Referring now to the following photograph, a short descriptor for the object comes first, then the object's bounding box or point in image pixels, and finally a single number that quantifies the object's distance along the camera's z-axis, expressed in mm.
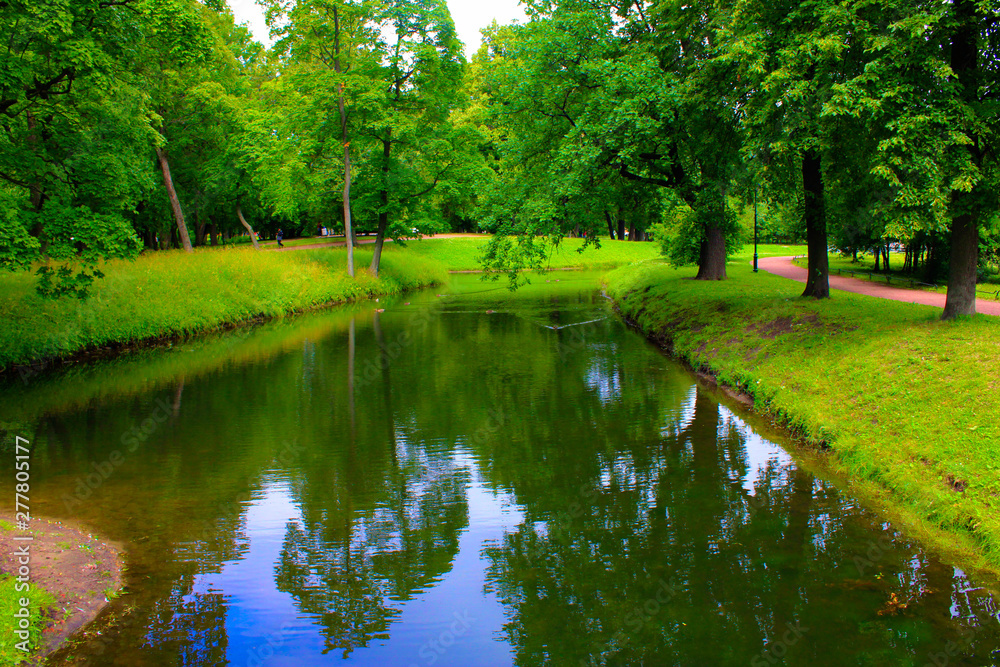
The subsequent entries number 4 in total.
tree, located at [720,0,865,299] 11844
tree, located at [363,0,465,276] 33062
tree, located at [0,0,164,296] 14859
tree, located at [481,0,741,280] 16844
